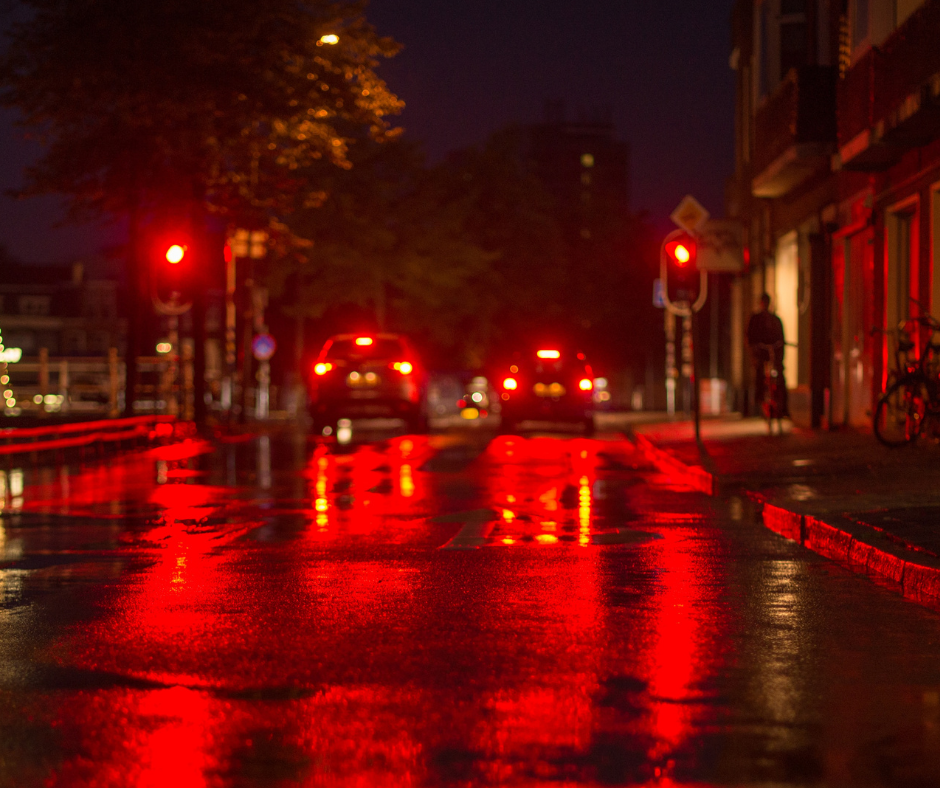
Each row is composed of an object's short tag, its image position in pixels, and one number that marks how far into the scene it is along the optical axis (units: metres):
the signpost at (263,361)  39.34
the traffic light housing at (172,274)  26.84
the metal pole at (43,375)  36.59
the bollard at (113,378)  33.47
